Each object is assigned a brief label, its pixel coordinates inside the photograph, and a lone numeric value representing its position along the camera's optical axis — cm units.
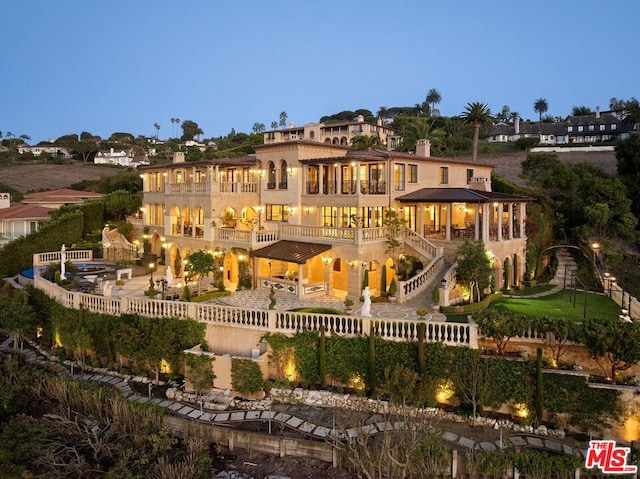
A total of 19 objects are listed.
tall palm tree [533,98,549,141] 13488
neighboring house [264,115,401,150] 8006
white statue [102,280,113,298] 2345
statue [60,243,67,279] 2826
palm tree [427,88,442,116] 14225
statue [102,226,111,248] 3922
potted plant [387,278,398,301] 2489
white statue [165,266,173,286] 2961
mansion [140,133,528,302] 2778
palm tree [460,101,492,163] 5278
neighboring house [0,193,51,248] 4306
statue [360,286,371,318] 1945
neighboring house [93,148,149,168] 11870
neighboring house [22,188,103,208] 5180
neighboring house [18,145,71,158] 12381
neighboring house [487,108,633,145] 8938
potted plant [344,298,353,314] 2195
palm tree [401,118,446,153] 5391
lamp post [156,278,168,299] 2707
